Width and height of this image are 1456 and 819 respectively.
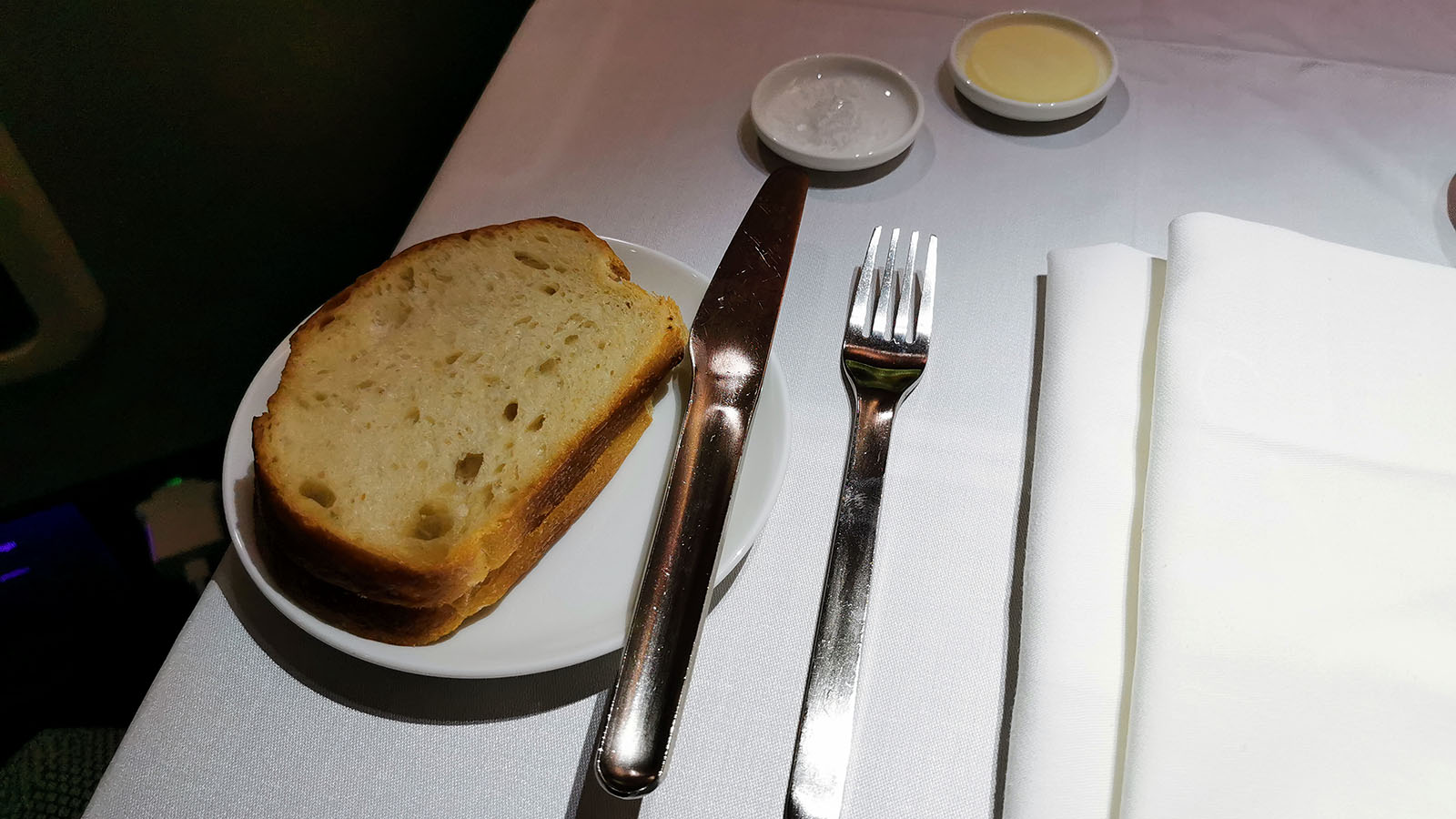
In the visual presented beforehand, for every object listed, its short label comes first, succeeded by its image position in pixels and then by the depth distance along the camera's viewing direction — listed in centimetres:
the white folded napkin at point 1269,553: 21
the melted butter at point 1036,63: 38
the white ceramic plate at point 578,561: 23
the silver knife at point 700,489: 21
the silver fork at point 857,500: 23
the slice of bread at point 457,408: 24
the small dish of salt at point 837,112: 35
